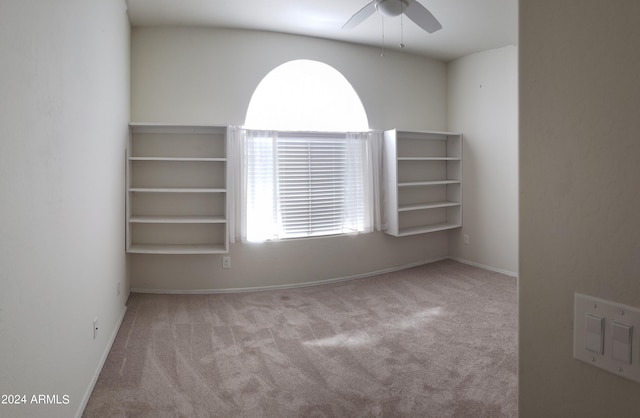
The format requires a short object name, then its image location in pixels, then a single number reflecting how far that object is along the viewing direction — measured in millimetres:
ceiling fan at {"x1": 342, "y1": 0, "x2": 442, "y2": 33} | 2951
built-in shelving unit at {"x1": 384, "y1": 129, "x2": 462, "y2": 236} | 4766
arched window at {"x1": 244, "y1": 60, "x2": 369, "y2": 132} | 4461
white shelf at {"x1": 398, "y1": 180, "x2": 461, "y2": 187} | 4760
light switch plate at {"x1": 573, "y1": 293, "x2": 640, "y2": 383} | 579
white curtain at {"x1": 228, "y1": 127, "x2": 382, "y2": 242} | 4027
